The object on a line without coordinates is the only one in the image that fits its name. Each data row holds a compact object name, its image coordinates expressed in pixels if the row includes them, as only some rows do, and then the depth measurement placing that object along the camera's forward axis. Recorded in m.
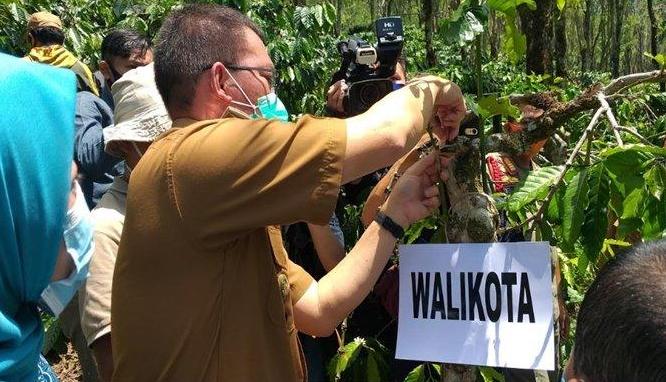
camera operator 2.86
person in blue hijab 1.03
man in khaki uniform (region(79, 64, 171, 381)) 2.02
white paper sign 1.51
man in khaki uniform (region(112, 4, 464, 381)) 1.32
